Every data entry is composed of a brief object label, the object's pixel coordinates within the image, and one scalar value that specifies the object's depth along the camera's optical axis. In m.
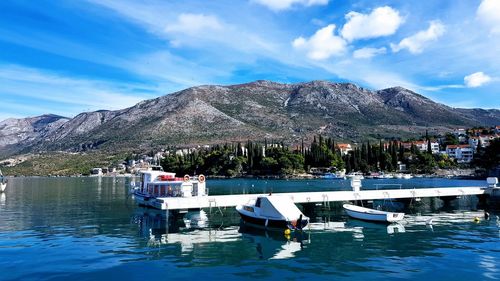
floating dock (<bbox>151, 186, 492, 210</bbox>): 44.53
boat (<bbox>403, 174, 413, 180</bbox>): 147.57
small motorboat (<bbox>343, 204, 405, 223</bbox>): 40.59
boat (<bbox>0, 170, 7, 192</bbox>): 103.07
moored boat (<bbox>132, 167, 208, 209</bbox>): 51.03
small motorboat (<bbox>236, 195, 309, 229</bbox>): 35.97
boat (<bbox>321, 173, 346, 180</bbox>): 155.75
